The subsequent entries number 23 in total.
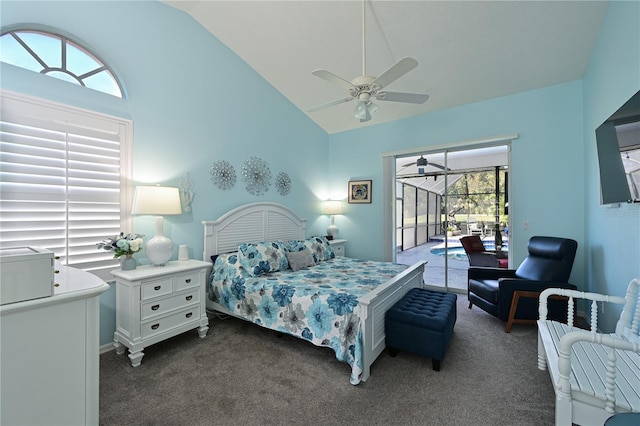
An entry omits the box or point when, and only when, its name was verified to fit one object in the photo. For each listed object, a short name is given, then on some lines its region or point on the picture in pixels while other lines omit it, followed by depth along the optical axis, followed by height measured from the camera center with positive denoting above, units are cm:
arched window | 221 +133
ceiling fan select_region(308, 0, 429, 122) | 212 +105
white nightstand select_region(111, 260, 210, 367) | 237 -89
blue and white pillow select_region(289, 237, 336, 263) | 382 -53
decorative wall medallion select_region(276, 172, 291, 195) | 450 +46
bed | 218 -74
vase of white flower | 249 -35
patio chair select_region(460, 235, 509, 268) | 423 -66
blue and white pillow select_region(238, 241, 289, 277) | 310 -56
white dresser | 107 -63
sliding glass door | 426 +26
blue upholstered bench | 221 -98
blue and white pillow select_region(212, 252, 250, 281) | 306 -67
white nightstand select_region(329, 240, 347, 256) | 497 -65
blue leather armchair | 290 -77
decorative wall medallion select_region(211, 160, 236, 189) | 358 +48
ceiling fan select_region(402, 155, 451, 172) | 472 +87
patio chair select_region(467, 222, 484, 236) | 444 -27
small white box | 105 -27
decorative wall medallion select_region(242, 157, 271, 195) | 399 +53
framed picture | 519 +39
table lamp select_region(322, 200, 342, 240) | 529 +2
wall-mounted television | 192 +48
